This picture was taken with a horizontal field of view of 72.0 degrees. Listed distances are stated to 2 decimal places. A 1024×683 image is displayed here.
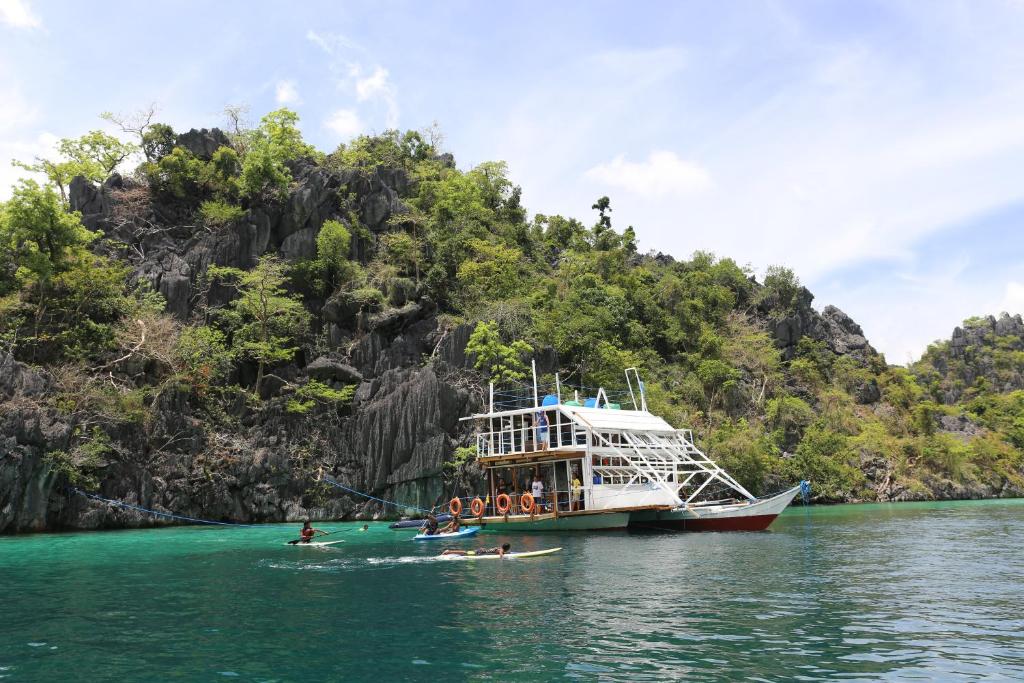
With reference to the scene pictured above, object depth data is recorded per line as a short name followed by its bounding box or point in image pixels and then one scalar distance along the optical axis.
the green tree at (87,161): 53.12
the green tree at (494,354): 41.78
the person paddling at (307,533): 26.75
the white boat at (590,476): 29.80
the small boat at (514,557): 22.16
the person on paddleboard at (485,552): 22.34
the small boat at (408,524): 32.81
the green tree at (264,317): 43.19
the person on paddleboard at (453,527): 28.98
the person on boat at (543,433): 32.38
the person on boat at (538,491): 32.56
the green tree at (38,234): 39.38
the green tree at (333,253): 48.72
